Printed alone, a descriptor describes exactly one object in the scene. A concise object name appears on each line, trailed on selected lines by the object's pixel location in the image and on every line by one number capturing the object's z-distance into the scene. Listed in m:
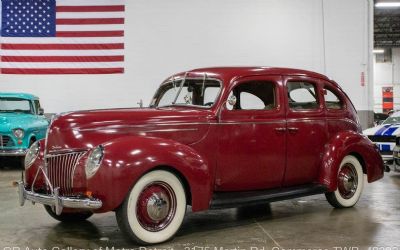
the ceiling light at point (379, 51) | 33.81
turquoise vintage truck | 10.03
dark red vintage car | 4.12
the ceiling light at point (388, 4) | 18.17
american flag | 13.57
